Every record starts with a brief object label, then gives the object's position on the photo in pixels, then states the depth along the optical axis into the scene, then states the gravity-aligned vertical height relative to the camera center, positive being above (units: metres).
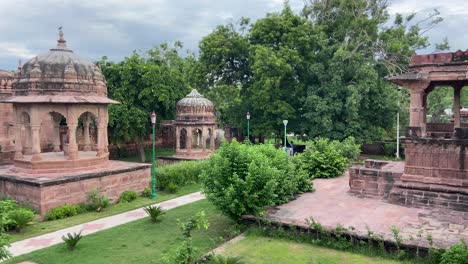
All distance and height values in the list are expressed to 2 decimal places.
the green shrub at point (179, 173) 16.53 -2.18
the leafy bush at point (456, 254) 6.96 -2.44
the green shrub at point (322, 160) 16.39 -1.59
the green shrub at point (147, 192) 15.59 -2.75
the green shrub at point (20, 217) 10.67 -2.58
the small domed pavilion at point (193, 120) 22.62 +0.29
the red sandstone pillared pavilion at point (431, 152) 10.94 -0.85
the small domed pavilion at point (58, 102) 13.90 +0.89
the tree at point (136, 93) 21.54 +1.89
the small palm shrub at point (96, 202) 13.26 -2.67
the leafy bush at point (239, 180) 9.71 -1.44
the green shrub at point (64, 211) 12.15 -2.81
